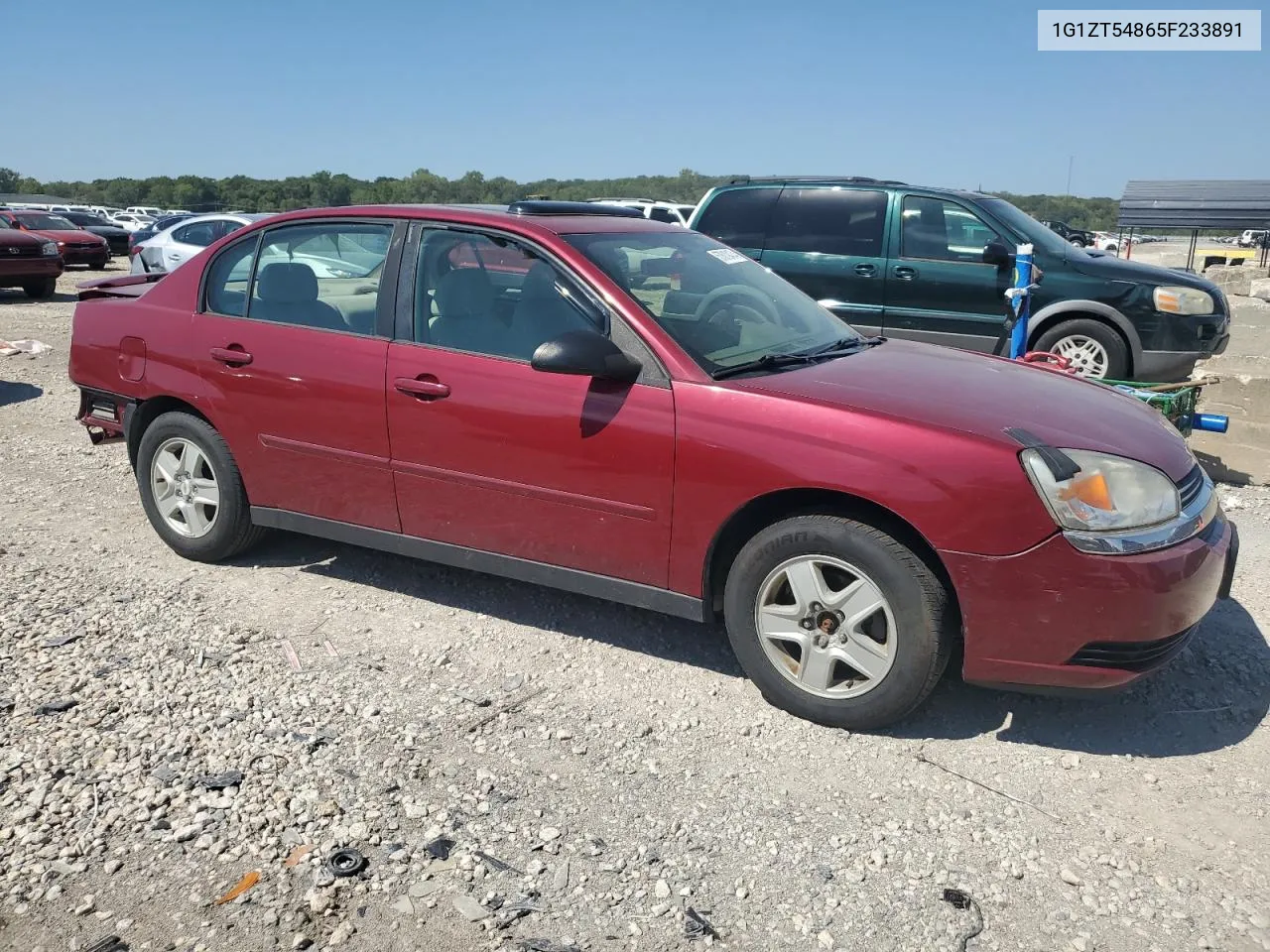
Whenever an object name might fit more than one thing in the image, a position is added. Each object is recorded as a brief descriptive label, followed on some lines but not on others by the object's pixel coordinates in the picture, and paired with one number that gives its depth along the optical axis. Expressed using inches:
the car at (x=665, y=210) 805.2
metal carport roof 1059.3
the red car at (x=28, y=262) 680.4
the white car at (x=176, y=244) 640.4
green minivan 328.8
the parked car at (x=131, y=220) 1568.7
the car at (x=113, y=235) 1224.8
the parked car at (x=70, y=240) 912.3
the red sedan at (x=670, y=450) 126.7
